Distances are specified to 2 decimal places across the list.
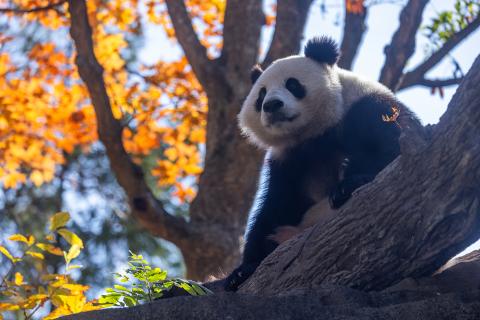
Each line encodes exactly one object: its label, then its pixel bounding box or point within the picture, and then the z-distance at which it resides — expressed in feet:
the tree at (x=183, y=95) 48.67
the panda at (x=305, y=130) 35.45
